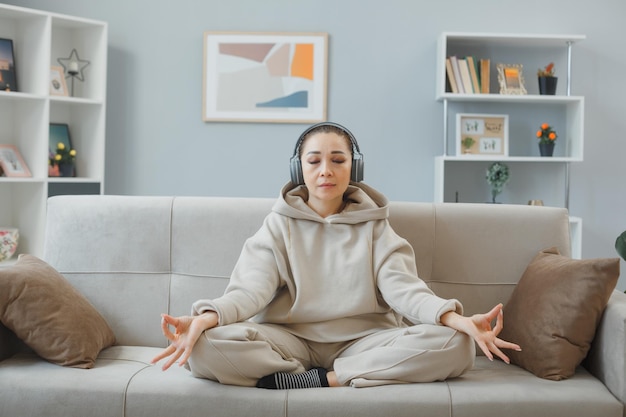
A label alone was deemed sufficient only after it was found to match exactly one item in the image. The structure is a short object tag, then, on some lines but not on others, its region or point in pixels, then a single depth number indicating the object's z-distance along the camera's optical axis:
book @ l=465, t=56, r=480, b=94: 4.04
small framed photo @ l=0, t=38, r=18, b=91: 3.89
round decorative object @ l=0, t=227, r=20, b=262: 3.76
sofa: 2.44
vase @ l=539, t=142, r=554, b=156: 4.08
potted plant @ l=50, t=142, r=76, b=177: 4.03
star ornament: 4.09
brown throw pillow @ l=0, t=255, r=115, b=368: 2.09
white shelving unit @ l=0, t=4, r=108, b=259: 3.87
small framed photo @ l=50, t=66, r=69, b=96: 4.03
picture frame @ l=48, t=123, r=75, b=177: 4.11
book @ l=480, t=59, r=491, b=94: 4.05
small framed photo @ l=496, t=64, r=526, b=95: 4.09
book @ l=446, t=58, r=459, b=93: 4.03
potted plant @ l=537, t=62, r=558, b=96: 4.04
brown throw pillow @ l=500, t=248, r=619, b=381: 2.09
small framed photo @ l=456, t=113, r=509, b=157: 4.14
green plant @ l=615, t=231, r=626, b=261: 3.16
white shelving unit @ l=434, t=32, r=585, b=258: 4.19
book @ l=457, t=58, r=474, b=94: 4.03
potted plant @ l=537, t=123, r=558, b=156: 4.06
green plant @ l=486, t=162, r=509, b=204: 4.07
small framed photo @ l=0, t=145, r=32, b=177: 3.84
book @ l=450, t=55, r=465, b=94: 4.03
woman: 1.94
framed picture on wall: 4.23
